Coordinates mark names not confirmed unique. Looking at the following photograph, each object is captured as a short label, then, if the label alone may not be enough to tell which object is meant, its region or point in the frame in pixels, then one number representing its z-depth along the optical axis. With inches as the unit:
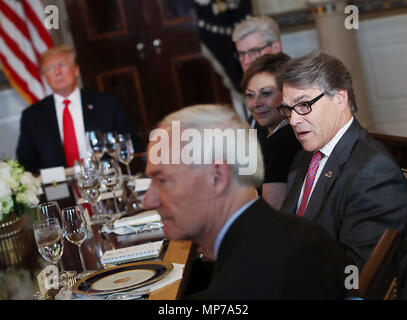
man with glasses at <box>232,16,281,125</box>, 149.0
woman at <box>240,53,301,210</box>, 110.7
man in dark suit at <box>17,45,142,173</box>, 179.6
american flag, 245.3
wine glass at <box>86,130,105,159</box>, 144.7
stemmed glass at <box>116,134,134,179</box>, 137.3
